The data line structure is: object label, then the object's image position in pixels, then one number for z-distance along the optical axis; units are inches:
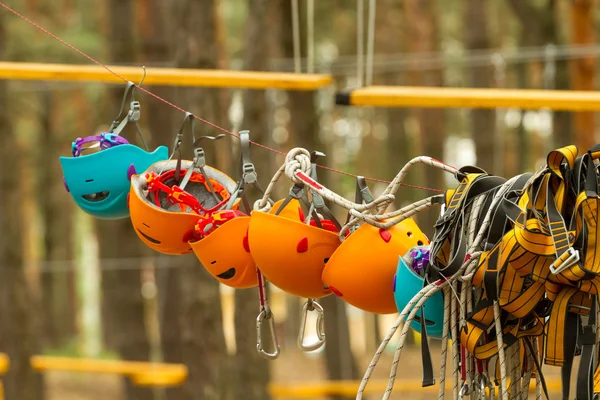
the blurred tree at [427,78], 1003.9
